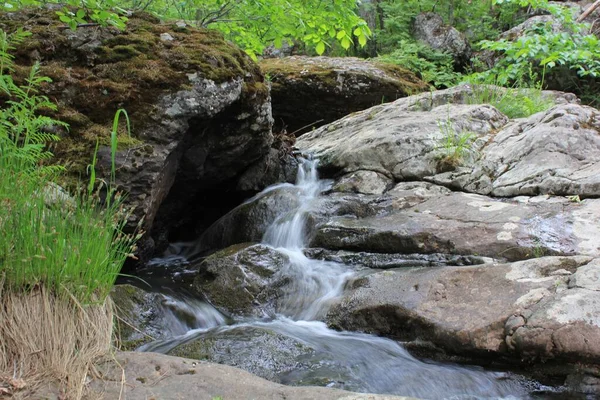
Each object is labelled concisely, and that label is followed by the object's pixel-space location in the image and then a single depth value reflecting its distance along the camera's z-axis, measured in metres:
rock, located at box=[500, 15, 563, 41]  12.63
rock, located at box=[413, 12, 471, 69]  15.00
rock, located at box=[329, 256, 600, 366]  3.29
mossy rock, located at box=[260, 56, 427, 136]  9.99
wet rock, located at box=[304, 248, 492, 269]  4.71
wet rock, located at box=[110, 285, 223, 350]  4.05
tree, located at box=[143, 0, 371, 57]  5.75
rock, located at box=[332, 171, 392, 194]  6.57
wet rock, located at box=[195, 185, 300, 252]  6.45
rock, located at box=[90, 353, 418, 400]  2.31
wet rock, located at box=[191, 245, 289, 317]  4.71
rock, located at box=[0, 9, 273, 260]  4.76
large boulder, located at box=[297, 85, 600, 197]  5.69
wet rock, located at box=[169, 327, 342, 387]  3.52
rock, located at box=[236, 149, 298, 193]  7.35
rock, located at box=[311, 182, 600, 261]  4.57
